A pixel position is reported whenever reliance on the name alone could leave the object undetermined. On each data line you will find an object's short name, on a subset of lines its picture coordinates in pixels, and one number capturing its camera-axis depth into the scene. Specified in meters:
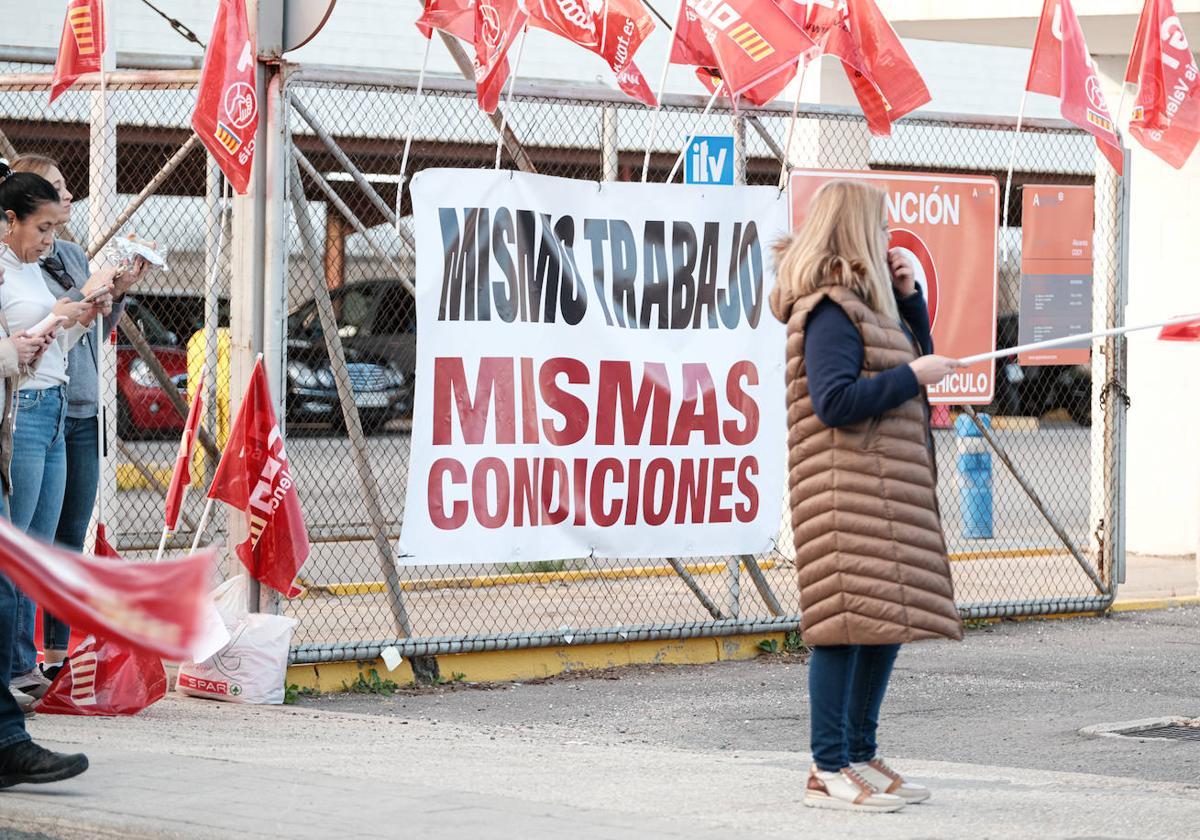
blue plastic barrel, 29.56
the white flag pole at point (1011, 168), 18.54
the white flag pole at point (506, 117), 15.95
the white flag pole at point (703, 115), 17.36
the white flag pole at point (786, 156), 17.81
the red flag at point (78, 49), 15.68
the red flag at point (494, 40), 15.72
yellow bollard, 19.31
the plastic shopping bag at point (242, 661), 14.75
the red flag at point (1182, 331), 11.53
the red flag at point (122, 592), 7.45
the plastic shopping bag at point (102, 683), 13.62
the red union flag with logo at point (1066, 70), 18.62
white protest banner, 15.84
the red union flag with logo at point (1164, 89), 19.69
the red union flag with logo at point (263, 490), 14.77
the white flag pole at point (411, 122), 15.59
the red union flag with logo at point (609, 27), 16.98
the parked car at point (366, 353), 32.81
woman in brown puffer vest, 10.23
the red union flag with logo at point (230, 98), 14.63
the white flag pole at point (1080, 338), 10.47
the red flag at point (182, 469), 14.82
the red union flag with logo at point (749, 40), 16.86
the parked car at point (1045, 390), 53.97
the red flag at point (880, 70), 18.28
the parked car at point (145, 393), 33.59
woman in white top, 13.09
